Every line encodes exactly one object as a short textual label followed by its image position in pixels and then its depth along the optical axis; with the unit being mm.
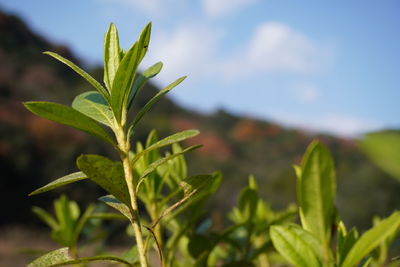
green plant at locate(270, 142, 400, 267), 293
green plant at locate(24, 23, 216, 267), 299
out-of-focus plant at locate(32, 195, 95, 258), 417
